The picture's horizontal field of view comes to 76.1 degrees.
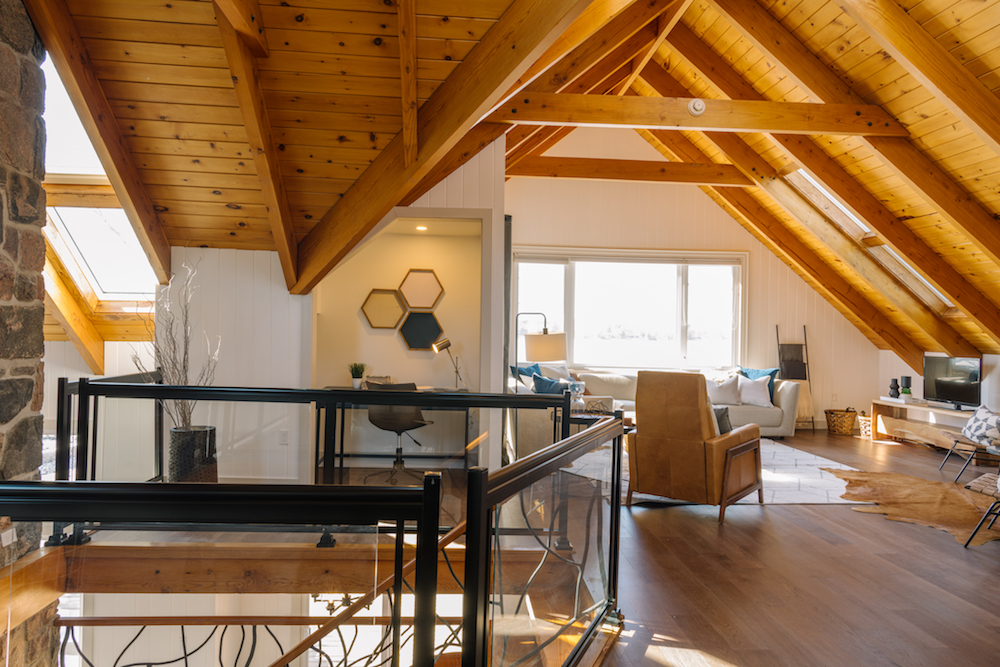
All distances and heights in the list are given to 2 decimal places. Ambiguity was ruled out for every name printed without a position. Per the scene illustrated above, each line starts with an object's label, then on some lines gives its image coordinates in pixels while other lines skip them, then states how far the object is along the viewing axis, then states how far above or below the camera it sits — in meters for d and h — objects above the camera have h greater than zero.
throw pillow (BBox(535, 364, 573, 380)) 7.49 -0.34
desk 2.78 -0.44
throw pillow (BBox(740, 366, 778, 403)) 7.63 -0.34
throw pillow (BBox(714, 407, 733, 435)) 4.88 -0.58
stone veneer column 2.55 +0.40
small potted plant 6.14 -0.31
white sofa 7.39 -0.79
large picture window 8.48 +0.42
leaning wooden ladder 8.17 -0.43
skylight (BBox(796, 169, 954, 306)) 6.44 +0.98
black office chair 2.85 -0.36
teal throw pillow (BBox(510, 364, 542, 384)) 7.14 -0.31
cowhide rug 4.09 -1.12
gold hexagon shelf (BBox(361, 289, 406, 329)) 6.39 +0.32
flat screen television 6.44 -0.35
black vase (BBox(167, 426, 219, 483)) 3.05 -0.56
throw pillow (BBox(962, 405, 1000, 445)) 5.17 -0.66
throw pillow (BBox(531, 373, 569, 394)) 5.39 -0.37
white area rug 4.75 -1.12
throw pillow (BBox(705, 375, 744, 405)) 7.61 -0.58
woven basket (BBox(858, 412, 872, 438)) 7.76 -0.98
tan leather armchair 4.09 -0.68
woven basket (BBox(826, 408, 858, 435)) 7.87 -0.93
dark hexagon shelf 6.41 +0.12
